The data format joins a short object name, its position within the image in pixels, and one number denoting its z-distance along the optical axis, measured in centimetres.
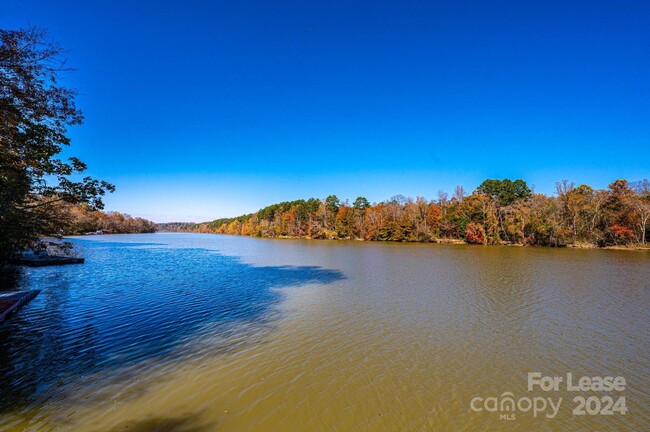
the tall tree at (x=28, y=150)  884
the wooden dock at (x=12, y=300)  937
